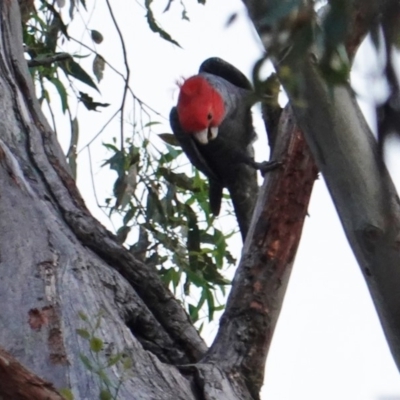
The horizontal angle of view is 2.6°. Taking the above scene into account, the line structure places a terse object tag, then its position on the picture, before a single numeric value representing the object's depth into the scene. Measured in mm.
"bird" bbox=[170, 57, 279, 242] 13312
